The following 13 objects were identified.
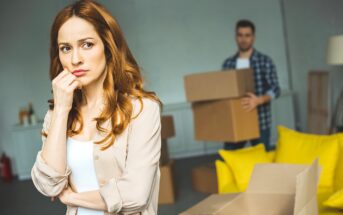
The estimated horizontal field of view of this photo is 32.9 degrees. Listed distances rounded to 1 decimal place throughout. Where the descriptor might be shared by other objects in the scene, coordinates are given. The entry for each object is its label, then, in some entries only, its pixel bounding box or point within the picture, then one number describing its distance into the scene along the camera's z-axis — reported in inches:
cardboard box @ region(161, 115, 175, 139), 175.9
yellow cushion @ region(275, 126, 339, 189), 122.8
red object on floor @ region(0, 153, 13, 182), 234.5
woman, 53.7
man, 161.8
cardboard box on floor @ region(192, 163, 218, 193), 172.1
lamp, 170.1
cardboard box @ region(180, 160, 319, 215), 70.7
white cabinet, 205.0
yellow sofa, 122.7
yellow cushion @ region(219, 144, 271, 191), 128.3
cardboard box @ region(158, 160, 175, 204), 169.0
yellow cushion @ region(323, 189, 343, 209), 99.0
